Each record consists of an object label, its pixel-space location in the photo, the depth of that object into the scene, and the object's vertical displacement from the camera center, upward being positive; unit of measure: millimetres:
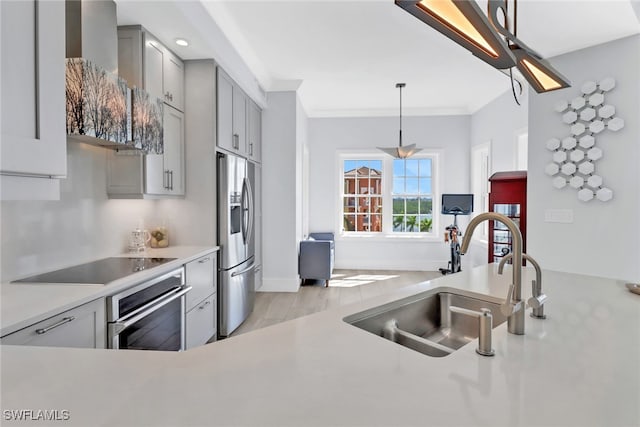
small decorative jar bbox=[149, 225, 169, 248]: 2816 -272
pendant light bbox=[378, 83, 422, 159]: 4676 +810
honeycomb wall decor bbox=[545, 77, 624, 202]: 3039 +645
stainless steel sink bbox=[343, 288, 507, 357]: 1267 -466
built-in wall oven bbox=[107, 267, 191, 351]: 1604 -596
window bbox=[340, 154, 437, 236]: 6012 +217
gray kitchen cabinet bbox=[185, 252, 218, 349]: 2430 -741
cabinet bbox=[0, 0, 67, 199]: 883 +306
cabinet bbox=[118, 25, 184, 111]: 2383 +1075
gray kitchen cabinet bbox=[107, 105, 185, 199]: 2379 +264
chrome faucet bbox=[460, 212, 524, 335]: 969 -227
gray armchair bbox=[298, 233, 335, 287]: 4715 -758
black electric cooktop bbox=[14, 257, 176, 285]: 1690 -373
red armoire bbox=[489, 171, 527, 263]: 3770 +39
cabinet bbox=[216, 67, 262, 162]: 3066 +919
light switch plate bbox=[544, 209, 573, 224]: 3314 -78
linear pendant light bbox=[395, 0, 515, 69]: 840 +508
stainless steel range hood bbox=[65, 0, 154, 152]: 1688 +671
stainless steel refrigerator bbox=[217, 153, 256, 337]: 2975 -334
